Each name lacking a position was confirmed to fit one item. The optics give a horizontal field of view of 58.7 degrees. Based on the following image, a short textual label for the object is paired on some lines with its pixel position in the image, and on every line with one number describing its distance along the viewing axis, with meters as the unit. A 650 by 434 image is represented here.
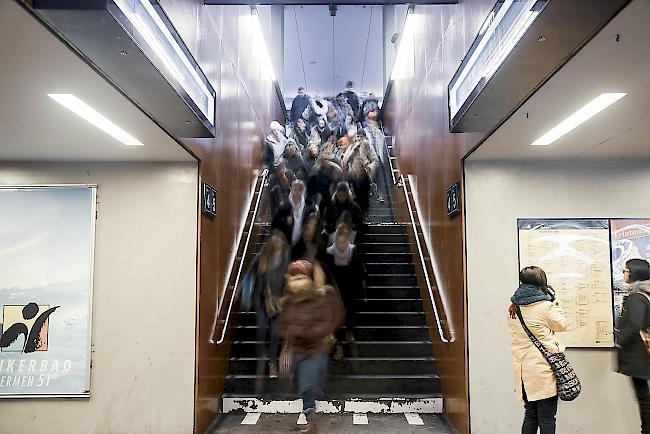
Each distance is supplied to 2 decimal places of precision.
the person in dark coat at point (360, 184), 8.60
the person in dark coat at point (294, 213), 7.48
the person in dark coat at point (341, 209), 7.88
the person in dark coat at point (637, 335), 4.27
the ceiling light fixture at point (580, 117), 3.59
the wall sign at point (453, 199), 5.36
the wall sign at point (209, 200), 5.53
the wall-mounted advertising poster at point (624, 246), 5.21
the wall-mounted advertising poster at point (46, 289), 5.25
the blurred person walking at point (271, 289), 6.06
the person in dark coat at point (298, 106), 13.46
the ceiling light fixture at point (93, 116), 3.56
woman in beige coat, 3.85
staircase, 5.98
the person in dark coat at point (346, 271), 6.59
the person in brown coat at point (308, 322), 4.79
